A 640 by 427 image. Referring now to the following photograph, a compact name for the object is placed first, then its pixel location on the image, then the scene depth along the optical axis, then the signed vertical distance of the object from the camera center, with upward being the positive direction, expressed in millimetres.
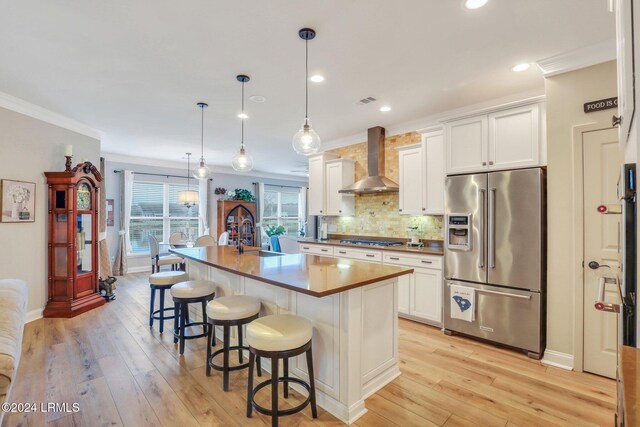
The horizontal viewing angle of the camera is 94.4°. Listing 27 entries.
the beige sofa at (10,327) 1127 -551
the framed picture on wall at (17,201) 3590 +190
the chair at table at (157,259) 5367 -798
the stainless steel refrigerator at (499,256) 2848 -426
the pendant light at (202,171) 4380 +672
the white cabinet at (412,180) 4070 +501
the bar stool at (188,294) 2846 -772
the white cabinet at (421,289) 3572 -927
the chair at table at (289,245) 5633 -577
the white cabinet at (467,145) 3240 +792
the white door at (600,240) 2459 -218
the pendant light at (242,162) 3498 +637
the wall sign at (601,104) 2453 +935
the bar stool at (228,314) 2273 -774
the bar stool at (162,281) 3381 -754
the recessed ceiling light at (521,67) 2843 +1447
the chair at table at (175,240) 6413 -543
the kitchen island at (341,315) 2004 -754
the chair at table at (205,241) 5254 -466
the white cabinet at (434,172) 3850 +569
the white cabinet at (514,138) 2918 +790
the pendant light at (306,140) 2629 +677
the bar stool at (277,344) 1824 -807
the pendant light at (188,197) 6367 +396
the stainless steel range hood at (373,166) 4590 +814
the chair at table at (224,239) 7064 -569
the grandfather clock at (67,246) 4062 -426
